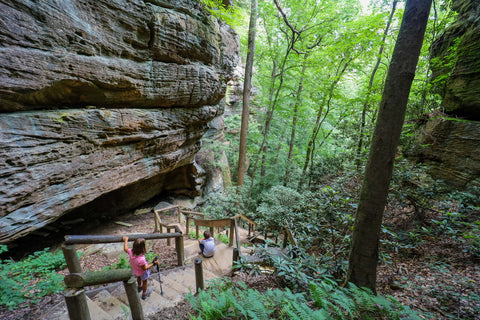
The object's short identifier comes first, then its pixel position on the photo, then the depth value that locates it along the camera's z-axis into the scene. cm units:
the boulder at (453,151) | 515
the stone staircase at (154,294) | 273
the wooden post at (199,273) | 320
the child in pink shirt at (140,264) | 342
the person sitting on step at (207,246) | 528
